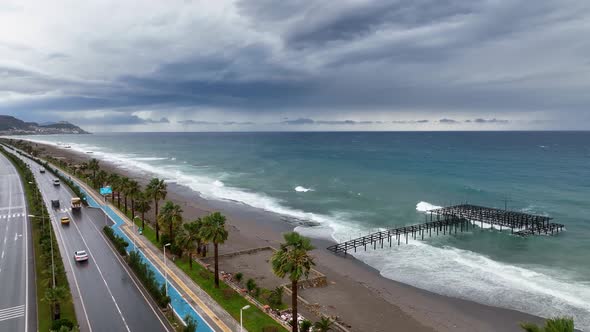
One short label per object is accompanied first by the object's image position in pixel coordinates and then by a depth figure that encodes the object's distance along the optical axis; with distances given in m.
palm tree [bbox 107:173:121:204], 75.54
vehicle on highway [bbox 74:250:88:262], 48.31
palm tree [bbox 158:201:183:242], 50.41
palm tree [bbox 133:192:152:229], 61.88
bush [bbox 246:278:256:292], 40.84
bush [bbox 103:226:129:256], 51.65
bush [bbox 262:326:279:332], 33.53
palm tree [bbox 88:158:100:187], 105.00
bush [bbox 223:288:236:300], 39.94
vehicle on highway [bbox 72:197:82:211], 75.91
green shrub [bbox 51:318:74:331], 30.17
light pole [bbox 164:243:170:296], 39.54
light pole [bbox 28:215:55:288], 37.55
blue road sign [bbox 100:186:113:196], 82.98
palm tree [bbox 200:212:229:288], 40.75
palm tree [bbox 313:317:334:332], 32.28
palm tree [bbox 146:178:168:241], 57.91
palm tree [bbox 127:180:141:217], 65.31
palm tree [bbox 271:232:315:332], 30.62
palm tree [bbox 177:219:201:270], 45.09
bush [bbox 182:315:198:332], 30.27
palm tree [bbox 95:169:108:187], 91.91
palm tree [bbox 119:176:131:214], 67.66
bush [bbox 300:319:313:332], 32.88
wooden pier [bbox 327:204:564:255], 65.56
